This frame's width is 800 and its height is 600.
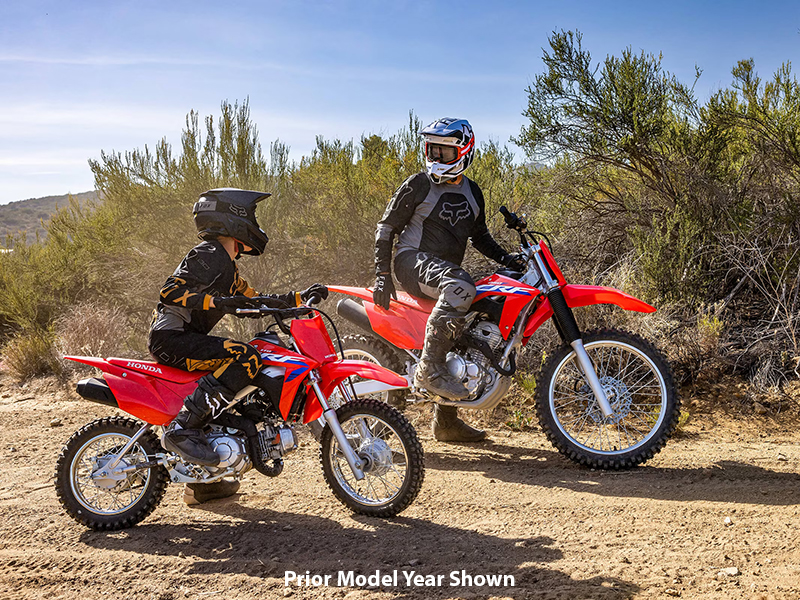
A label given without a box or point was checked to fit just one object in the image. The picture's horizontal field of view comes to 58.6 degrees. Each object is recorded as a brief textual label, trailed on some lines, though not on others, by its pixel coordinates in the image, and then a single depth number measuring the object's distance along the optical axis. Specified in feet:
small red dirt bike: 13.71
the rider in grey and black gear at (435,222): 17.98
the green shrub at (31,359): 31.96
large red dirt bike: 16.49
